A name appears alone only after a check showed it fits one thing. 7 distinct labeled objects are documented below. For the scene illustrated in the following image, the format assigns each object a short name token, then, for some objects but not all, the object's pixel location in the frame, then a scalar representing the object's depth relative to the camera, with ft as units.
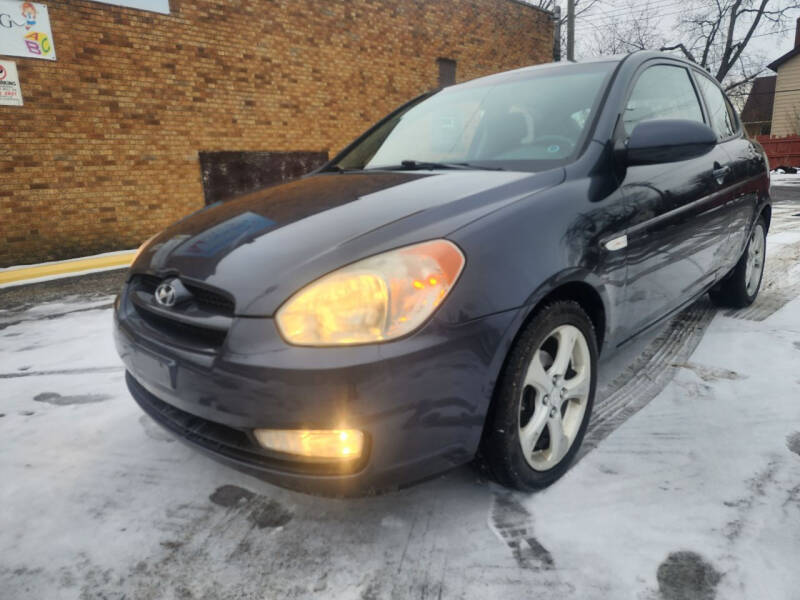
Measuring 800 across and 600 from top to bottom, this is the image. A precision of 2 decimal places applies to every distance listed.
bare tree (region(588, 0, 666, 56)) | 94.63
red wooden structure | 70.18
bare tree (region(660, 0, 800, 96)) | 88.28
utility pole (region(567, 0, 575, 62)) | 55.31
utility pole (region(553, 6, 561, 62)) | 56.44
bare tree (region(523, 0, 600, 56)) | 86.46
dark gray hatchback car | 4.52
